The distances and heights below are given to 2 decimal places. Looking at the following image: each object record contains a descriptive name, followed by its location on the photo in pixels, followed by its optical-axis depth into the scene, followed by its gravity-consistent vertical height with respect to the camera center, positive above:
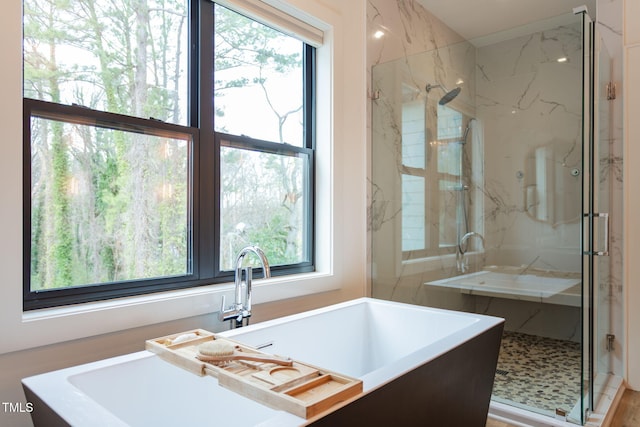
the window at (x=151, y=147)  1.70 +0.34
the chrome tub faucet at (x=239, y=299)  1.98 -0.40
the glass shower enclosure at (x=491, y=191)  2.56 +0.16
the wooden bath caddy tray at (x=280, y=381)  1.05 -0.46
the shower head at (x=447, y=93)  3.02 +0.87
